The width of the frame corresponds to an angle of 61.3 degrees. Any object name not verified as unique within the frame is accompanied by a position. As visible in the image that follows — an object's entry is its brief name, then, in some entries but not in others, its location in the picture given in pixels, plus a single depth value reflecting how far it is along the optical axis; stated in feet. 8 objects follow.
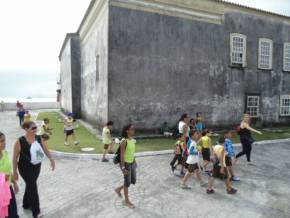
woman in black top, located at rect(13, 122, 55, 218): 15.25
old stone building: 46.06
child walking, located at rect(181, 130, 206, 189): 22.24
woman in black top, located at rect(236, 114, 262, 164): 29.73
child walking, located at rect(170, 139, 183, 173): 26.23
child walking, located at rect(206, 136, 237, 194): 20.88
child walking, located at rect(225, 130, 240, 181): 23.16
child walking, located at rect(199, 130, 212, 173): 26.81
